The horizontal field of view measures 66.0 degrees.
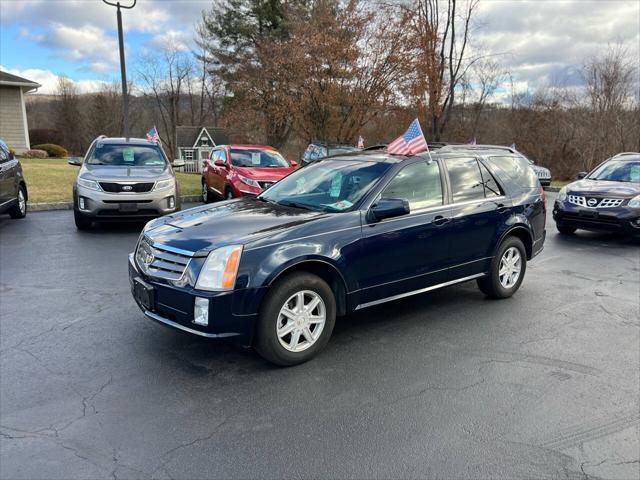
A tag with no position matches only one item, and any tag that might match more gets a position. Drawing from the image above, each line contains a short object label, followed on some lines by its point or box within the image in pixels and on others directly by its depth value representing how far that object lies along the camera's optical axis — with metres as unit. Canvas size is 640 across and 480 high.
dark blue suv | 3.66
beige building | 31.55
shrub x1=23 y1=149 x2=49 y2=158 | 31.95
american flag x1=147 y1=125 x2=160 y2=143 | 15.42
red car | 11.38
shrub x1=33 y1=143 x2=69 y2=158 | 38.34
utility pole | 15.36
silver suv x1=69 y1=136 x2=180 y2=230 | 8.76
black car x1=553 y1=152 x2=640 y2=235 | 8.96
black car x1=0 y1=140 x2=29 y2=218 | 9.42
